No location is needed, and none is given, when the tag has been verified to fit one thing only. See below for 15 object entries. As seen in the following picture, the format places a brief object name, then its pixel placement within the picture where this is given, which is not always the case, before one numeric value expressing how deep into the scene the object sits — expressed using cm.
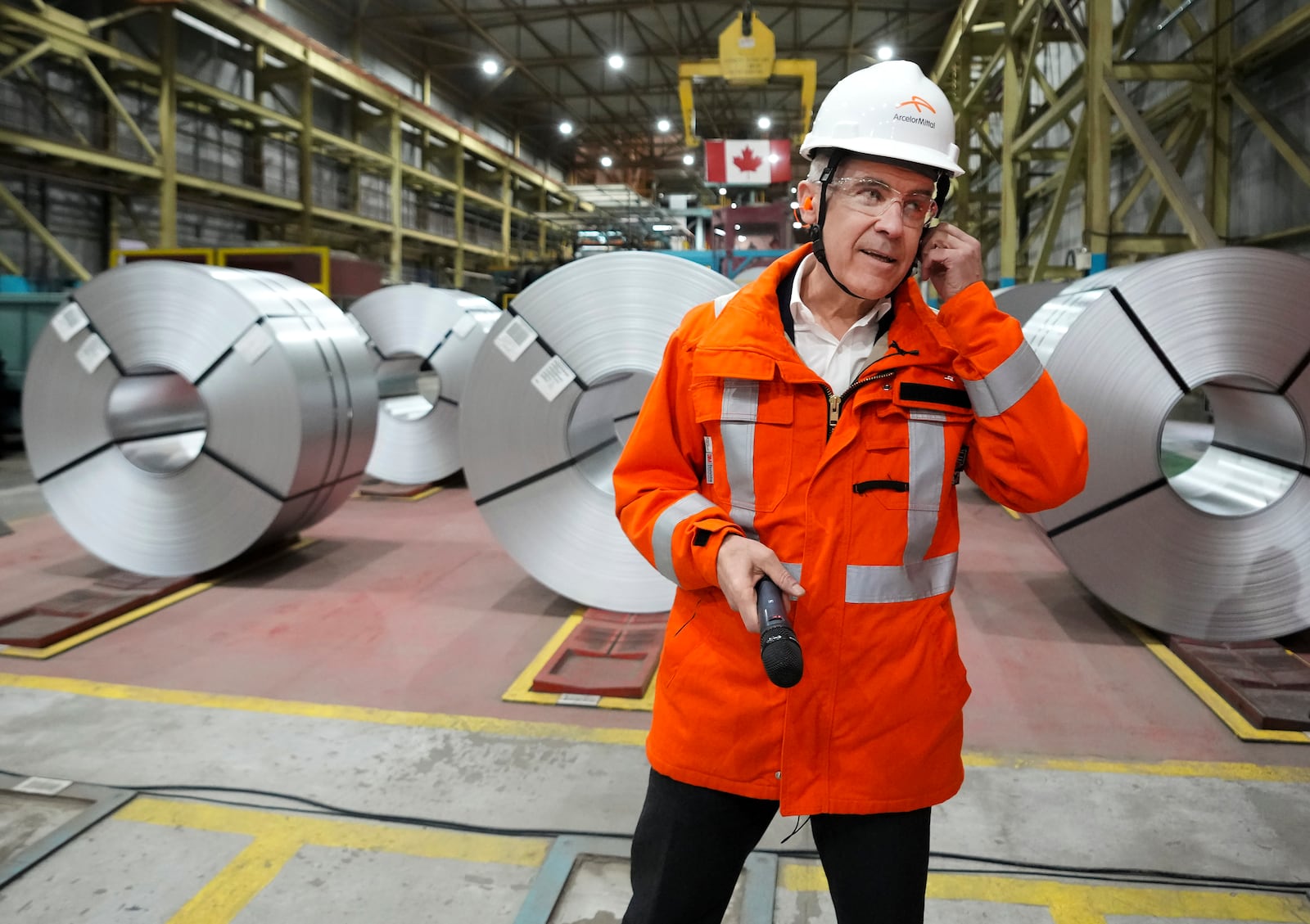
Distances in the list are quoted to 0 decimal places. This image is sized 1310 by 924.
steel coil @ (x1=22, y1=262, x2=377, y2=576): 428
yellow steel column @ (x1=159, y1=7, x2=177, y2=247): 1193
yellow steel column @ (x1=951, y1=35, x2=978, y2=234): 1270
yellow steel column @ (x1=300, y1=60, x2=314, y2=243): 1510
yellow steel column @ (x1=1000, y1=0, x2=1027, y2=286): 1004
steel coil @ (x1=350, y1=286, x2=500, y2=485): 677
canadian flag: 1099
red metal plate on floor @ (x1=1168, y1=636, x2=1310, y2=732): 294
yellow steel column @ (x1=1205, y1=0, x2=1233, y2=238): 720
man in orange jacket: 130
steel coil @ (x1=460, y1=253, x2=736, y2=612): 384
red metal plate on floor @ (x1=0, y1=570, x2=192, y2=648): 361
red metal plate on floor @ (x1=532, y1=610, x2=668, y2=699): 322
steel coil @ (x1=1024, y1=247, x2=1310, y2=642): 345
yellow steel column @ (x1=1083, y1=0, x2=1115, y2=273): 694
